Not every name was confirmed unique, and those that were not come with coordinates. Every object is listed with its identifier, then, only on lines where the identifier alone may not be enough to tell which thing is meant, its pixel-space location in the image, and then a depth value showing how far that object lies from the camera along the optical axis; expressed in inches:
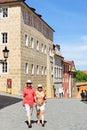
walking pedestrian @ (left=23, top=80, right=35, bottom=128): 190.5
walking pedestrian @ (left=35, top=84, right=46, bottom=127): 194.9
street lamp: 561.9
